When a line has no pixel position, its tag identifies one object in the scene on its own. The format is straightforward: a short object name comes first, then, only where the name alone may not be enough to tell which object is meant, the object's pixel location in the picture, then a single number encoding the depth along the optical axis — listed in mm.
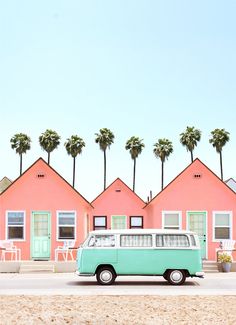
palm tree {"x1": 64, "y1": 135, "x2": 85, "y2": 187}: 71000
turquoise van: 24625
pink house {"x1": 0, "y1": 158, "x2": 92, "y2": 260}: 34562
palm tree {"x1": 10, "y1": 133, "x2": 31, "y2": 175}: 74125
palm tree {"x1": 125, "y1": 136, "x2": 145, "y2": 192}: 73062
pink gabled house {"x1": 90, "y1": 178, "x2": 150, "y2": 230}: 41906
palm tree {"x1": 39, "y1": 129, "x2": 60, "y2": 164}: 70938
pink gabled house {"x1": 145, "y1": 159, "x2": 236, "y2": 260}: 35250
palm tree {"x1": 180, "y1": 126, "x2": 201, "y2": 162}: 71344
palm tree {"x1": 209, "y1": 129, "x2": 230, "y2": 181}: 71188
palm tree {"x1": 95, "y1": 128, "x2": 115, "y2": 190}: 72188
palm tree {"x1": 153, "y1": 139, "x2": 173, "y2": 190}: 72188
